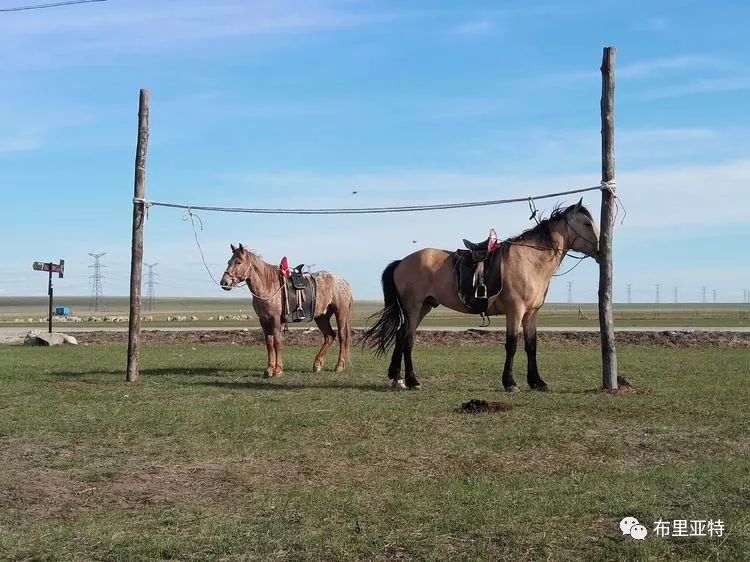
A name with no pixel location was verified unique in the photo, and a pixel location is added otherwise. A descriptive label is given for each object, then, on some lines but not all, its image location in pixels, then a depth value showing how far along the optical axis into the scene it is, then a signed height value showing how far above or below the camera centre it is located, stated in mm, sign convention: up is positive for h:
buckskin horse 13148 +415
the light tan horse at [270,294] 16078 +144
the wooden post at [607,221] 12984 +1358
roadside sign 33688 +1155
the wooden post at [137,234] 15008 +1151
